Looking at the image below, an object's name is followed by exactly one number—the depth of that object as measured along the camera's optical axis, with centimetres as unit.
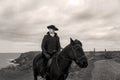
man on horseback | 442
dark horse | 374
